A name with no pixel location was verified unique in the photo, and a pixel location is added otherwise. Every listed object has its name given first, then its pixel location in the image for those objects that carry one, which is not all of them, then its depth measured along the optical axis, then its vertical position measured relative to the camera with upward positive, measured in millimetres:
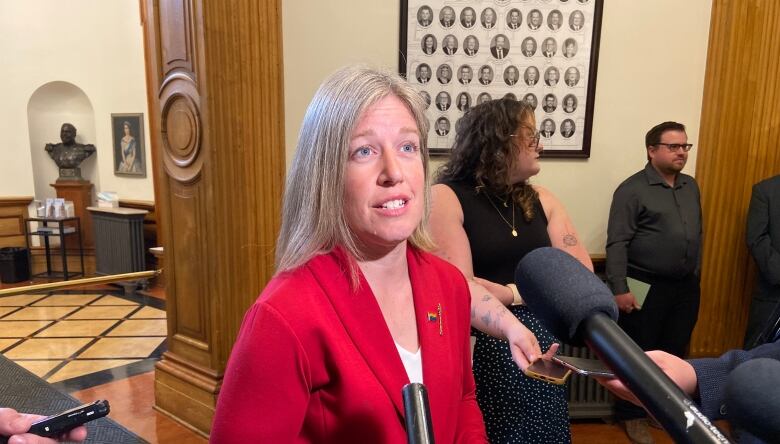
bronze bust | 7129 -194
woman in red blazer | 817 -284
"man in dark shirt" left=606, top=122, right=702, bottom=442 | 2779 -509
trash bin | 6488 -1590
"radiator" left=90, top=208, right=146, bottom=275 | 6277 -1226
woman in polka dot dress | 1587 -298
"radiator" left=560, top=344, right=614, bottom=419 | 3078 -1510
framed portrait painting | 6840 -59
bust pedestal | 7011 -840
